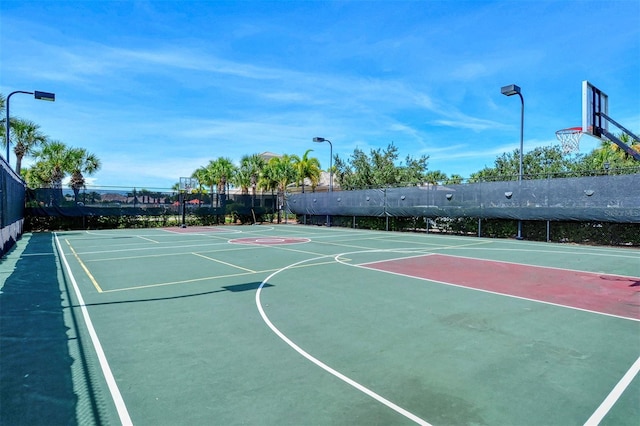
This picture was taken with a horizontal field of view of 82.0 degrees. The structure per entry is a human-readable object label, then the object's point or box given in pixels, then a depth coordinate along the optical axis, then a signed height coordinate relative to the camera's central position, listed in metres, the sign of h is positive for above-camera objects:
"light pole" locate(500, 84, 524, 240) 16.56 +5.53
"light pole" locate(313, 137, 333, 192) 27.03 +5.23
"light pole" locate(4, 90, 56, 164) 16.44 +5.04
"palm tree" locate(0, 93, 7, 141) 19.89 +4.93
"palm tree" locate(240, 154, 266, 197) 44.44 +5.28
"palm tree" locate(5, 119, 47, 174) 24.75 +4.75
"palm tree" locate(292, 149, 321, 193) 40.06 +4.78
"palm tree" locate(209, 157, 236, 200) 51.44 +5.53
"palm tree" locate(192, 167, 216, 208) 56.06 +5.24
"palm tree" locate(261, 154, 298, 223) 42.06 +4.25
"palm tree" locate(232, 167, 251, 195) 45.19 +3.78
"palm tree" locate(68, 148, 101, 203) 32.89 +3.97
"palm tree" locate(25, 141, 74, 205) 31.55 +3.92
